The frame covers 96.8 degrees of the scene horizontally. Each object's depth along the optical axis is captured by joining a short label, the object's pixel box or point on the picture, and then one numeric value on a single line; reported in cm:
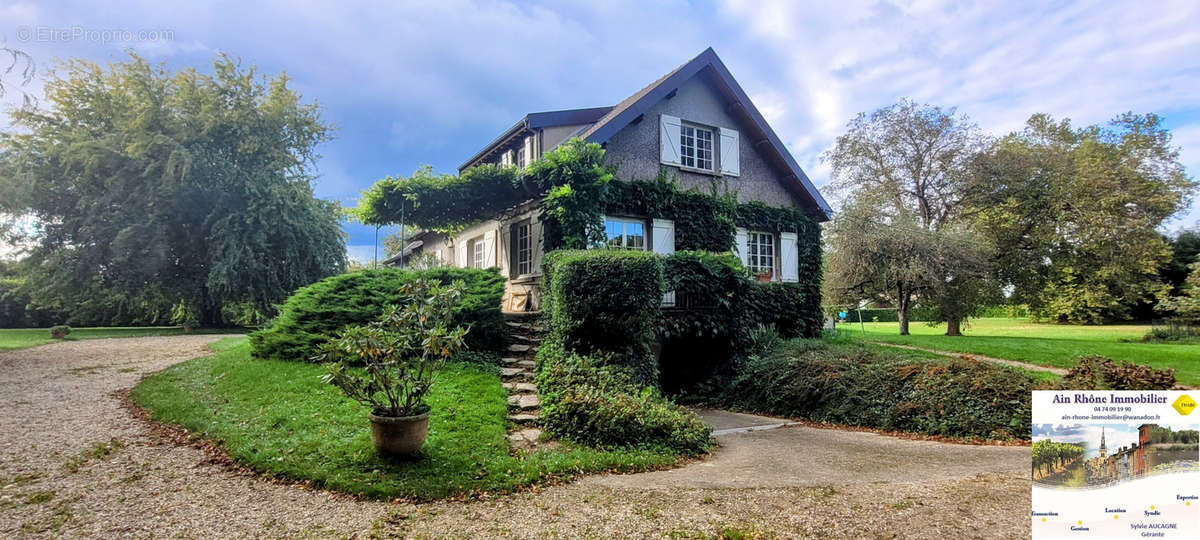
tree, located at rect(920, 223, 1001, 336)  1920
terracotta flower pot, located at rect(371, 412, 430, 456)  483
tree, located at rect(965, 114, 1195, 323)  2223
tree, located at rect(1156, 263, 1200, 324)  1700
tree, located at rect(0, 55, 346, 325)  1856
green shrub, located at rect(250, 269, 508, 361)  915
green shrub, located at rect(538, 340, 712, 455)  590
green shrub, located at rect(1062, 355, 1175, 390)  684
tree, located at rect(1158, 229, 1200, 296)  2723
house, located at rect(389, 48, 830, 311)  1234
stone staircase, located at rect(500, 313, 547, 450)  602
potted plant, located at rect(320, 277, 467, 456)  485
